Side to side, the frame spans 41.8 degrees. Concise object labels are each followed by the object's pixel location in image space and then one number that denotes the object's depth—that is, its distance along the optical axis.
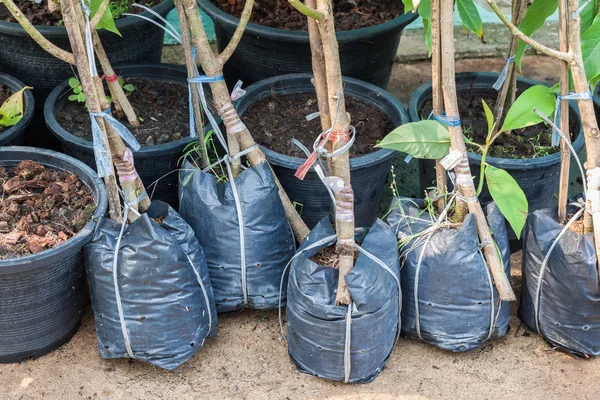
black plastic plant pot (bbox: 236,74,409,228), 2.67
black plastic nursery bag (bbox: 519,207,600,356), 2.38
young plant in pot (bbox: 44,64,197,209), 2.75
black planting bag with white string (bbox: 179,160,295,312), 2.54
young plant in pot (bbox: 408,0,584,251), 2.68
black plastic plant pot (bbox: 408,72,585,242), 2.68
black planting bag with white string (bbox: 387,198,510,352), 2.42
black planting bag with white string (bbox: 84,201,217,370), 2.33
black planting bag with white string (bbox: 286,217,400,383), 2.30
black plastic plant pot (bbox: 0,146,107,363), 2.27
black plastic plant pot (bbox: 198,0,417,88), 3.11
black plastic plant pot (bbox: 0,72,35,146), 2.72
